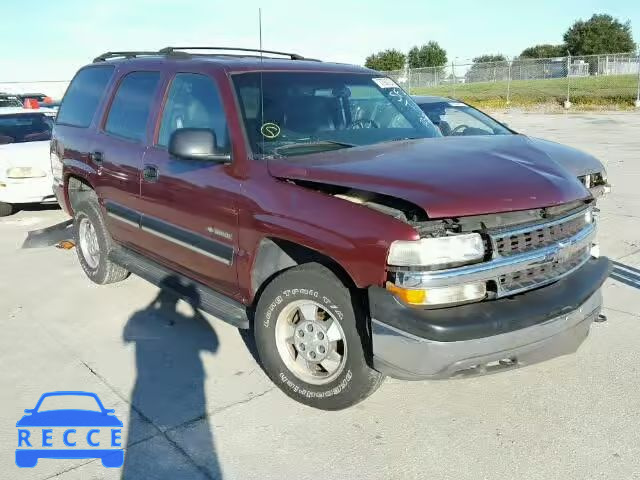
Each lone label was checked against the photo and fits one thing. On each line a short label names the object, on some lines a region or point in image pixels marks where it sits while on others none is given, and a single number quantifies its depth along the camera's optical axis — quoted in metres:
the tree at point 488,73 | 35.84
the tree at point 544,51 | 102.29
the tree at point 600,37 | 93.31
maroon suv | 2.91
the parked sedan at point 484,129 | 6.07
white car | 8.52
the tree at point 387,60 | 75.00
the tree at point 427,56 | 90.94
